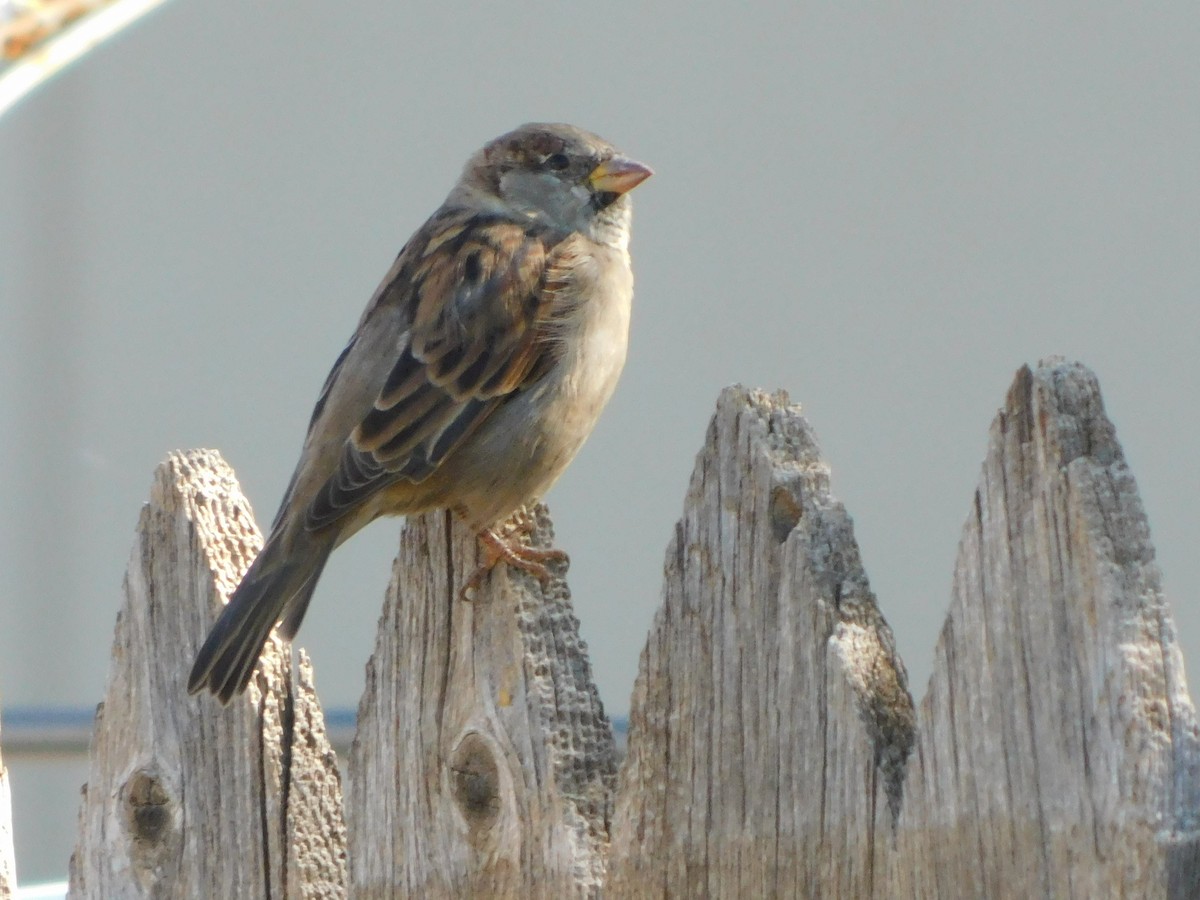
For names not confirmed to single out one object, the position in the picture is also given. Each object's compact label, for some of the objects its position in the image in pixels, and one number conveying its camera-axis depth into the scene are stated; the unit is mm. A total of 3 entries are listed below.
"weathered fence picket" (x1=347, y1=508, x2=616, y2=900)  3754
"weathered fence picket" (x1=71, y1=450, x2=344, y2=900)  4172
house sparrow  5551
